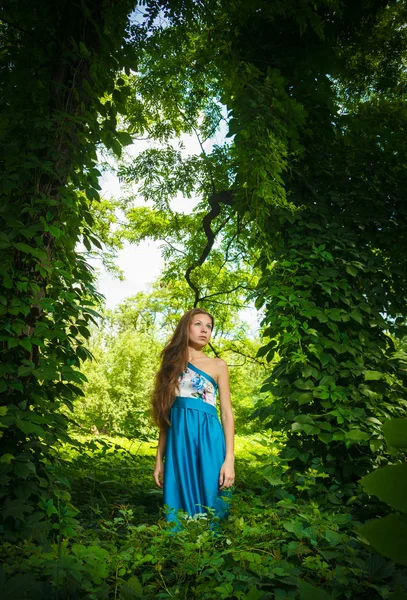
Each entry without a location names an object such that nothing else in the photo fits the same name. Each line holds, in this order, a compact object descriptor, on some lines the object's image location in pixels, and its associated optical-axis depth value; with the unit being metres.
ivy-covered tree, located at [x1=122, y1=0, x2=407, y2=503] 3.50
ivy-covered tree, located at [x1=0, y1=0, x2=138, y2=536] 2.37
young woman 3.59
